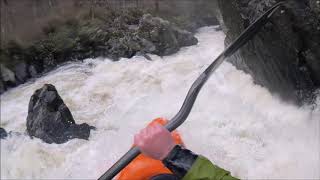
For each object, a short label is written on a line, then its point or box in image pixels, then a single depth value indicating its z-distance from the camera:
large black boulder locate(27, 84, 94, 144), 2.48
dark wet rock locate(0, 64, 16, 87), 3.24
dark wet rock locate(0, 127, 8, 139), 2.68
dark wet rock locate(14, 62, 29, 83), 3.13
